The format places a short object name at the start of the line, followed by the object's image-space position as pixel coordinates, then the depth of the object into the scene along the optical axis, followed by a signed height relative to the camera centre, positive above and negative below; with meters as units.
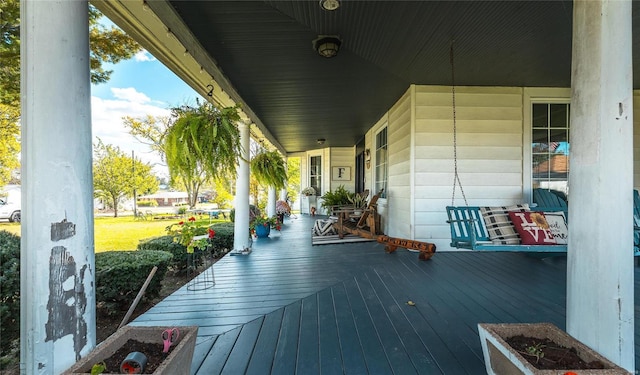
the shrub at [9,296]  1.97 -0.77
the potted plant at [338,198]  7.07 -0.26
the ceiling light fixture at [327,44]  2.65 +1.36
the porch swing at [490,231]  2.77 -0.47
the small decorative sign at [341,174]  9.11 +0.44
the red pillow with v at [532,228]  2.96 -0.43
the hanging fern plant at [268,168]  4.90 +0.34
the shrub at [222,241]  4.77 -0.91
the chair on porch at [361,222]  4.75 -0.62
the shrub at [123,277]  2.67 -0.86
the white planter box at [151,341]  0.98 -0.62
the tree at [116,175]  12.20 +0.57
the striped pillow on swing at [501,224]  2.98 -0.40
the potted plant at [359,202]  5.96 -0.30
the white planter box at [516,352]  0.98 -0.64
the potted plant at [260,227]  5.57 -0.77
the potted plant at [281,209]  7.82 -0.63
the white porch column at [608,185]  1.19 +0.01
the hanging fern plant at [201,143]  2.11 +0.34
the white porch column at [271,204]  7.64 -0.44
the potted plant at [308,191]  9.70 -0.11
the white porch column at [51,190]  0.92 -0.01
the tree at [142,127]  11.57 +2.49
